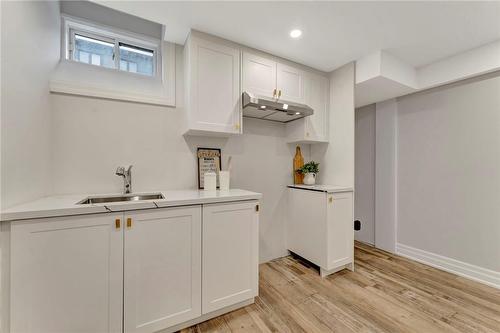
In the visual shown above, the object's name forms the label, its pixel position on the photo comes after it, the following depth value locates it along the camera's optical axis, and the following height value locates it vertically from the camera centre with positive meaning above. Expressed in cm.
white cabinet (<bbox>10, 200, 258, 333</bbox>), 111 -66
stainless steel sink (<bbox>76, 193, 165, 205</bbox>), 160 -26
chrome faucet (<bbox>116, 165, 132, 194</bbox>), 178 -12
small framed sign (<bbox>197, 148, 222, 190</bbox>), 218 +5
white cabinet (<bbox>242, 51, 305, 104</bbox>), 216 +97
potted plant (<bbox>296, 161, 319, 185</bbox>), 264 -7
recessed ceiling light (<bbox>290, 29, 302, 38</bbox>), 191 +124
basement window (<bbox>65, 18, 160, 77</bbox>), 182 +110
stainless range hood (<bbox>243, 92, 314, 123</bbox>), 200 +60
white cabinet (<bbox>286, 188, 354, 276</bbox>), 227 -71
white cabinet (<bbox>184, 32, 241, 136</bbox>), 188 +75
